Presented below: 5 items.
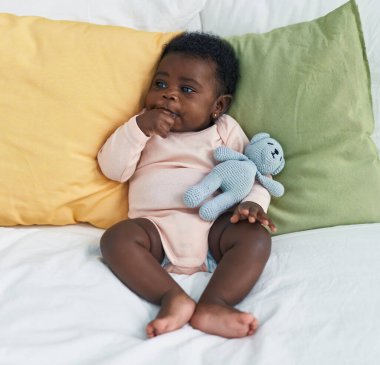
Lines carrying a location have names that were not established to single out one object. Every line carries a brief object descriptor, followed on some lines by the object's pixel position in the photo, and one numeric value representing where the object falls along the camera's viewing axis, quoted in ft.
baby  3.10
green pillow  3.87
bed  2.66
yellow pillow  3.87
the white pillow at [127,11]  4.55
